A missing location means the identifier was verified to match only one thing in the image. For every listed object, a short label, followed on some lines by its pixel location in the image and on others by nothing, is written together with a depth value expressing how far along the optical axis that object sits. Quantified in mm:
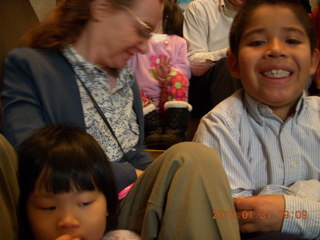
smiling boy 1141
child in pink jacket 1577
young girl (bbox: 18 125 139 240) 996
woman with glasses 1120
